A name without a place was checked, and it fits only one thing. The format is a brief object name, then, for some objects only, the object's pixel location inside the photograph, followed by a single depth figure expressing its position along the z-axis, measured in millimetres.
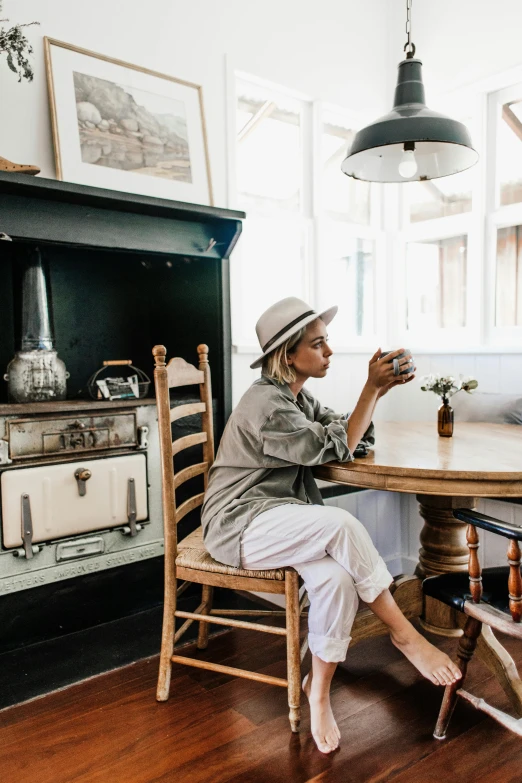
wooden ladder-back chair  1890
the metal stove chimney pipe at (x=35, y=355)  2533
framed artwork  2564
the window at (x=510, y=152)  3307
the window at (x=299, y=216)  3400
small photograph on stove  2707
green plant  2250
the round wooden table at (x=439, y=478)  1777
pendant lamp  1966
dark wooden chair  1526
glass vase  2443
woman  1785
